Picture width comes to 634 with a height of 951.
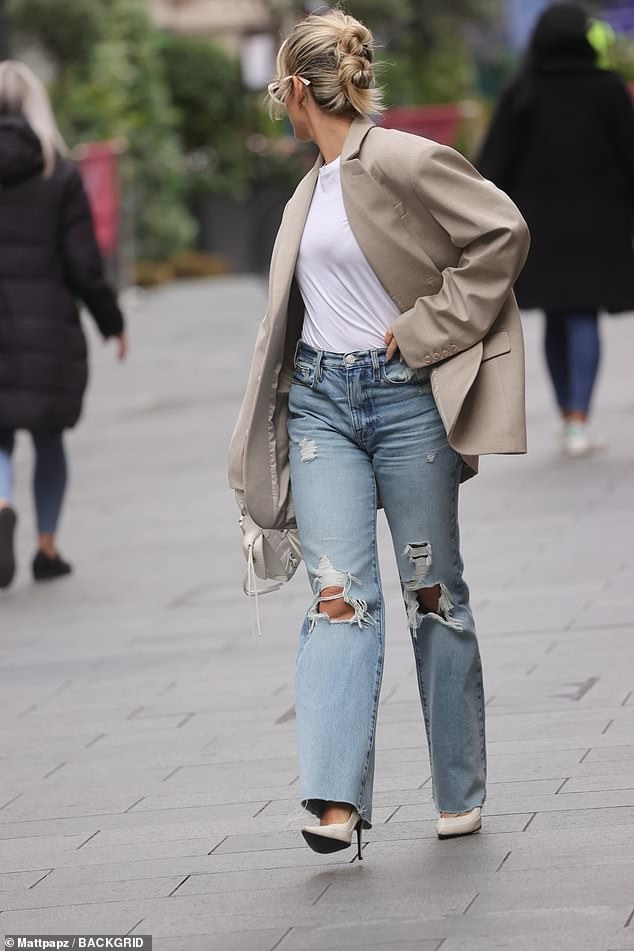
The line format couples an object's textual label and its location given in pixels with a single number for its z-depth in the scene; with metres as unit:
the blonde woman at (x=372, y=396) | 7.89
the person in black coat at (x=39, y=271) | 15.23
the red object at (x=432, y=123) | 41.16
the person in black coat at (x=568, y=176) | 18.97
